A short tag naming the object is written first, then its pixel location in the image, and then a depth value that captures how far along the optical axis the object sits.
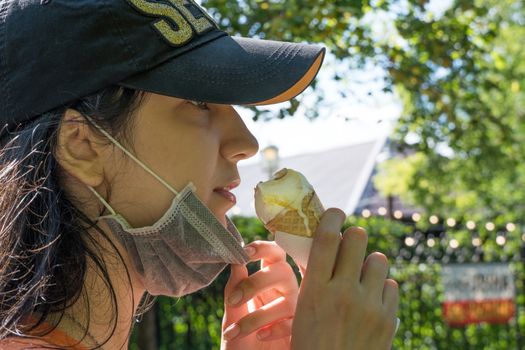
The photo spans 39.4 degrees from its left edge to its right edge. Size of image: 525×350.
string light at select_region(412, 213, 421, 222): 7.91
